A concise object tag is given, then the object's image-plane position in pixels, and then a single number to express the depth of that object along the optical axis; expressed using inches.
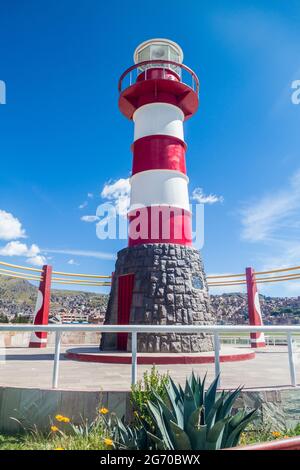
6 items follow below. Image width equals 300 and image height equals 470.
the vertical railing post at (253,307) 500.4
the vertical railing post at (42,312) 475.2
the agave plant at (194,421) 103.9
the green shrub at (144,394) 144.1
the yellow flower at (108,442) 114.8
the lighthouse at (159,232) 338.6
